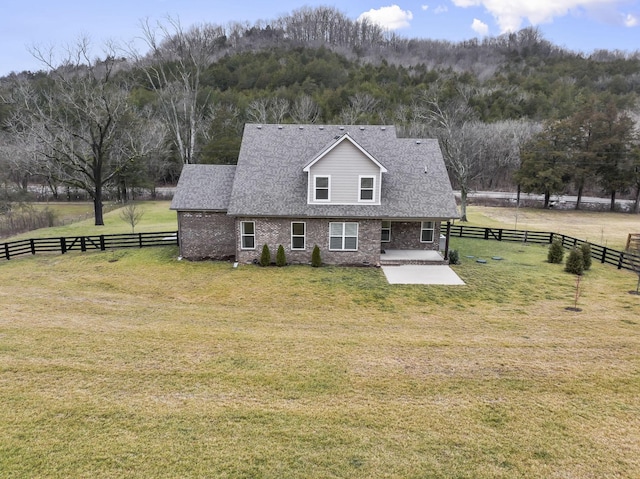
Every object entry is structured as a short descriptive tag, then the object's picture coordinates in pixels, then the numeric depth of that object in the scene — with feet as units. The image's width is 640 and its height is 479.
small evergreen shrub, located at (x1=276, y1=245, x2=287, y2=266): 65.05
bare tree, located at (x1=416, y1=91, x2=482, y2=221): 171.94
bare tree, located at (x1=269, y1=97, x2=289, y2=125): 187.11
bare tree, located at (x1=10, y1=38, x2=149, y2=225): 107.76
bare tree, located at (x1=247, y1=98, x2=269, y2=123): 182.80
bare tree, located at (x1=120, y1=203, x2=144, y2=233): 87.76
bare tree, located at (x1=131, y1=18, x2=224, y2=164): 138.82
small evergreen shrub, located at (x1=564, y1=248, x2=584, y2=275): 63.77
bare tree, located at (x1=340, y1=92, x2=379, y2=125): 187.93
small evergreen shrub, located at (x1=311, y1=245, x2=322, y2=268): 64.95
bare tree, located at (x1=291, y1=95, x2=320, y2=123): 194.85
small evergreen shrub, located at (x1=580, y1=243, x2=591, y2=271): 65.82
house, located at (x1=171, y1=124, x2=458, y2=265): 65.05
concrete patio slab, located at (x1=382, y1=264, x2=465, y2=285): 58.75
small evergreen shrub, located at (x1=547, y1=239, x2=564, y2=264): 71.15
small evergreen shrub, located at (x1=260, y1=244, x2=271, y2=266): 65.31
